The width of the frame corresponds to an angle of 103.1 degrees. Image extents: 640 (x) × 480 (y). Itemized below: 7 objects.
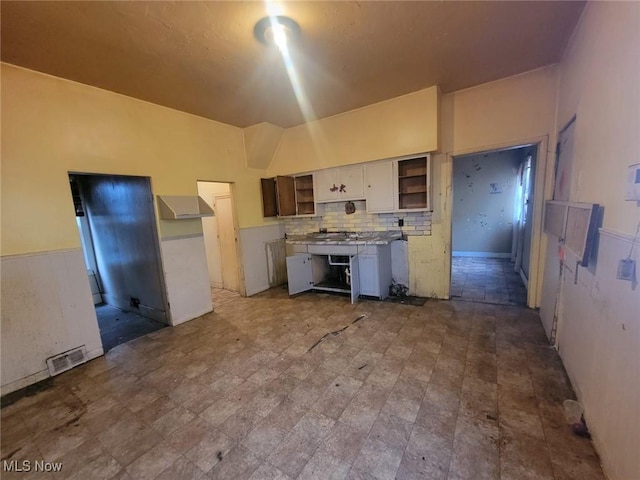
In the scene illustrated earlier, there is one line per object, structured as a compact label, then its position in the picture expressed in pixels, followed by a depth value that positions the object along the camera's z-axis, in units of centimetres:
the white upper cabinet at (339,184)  408
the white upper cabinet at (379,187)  382
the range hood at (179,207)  325
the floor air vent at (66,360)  250
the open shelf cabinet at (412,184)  375
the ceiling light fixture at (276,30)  198
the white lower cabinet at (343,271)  381
